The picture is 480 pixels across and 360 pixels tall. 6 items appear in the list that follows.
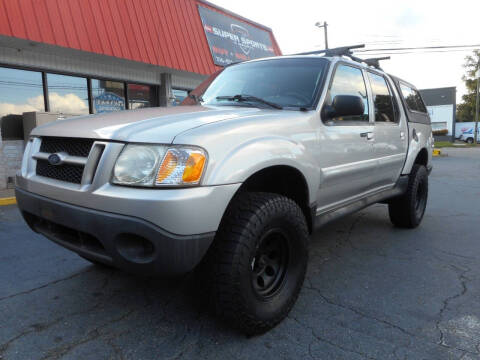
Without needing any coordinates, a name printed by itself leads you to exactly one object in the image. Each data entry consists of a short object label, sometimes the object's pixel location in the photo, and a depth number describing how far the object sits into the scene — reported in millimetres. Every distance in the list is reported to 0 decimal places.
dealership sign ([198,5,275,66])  10703
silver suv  1790
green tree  41156
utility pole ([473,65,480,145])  33600
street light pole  29453
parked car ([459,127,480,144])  40219
